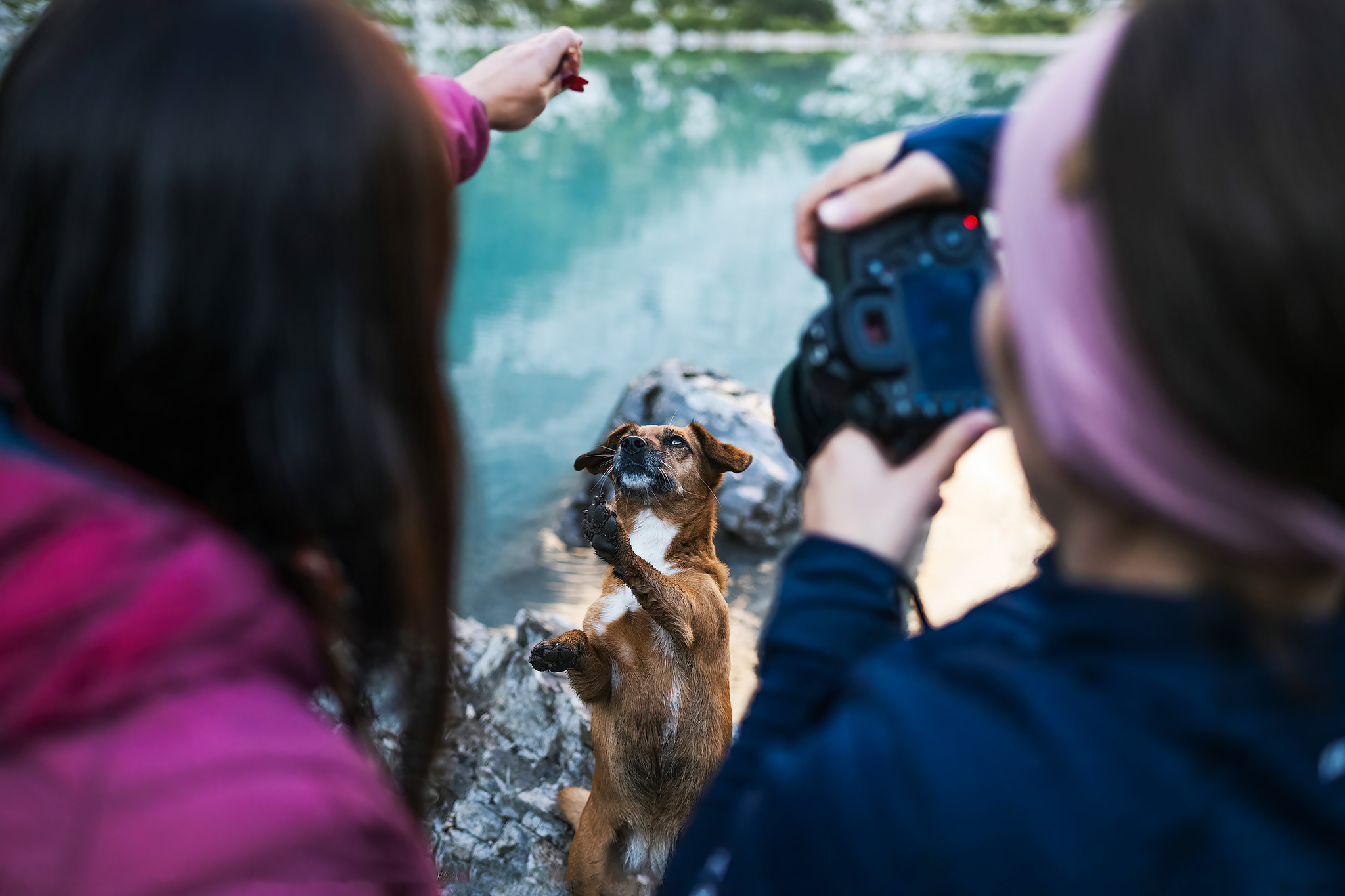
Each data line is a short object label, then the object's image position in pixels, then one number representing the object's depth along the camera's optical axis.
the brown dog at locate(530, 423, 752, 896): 2.17
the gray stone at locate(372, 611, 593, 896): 2.33
